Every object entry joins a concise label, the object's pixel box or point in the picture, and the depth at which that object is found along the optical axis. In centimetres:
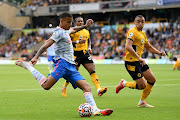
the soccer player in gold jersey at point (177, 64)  2823
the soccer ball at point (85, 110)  880
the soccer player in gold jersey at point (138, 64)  1059
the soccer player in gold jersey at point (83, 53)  1330
